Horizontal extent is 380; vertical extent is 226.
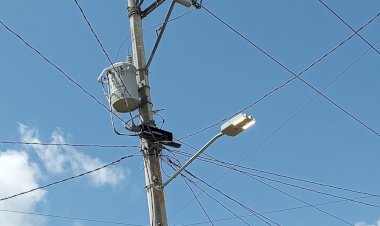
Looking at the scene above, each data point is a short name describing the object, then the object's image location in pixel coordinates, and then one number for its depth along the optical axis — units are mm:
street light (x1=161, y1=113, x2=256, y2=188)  8227
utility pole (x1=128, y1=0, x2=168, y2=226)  8594
